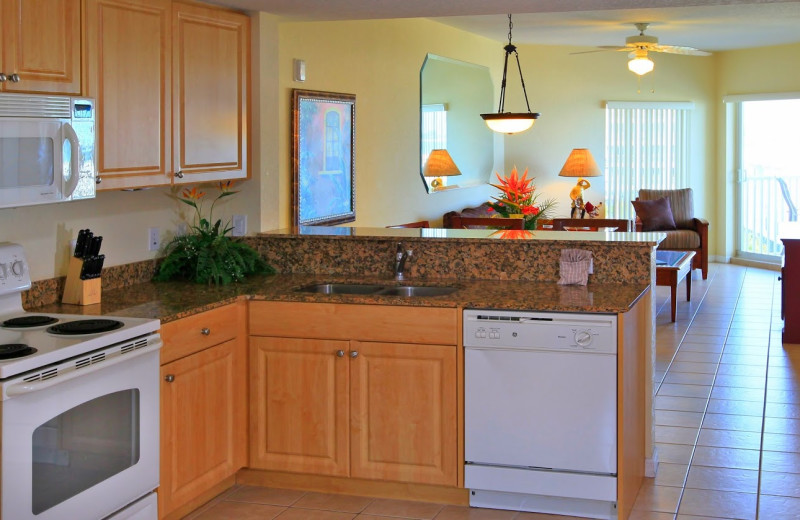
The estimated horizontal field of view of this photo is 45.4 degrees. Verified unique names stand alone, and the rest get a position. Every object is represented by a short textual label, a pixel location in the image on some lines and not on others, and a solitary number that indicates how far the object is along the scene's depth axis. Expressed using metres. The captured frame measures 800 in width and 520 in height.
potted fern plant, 4.21
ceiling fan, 8.21
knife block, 3.63
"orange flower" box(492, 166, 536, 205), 7.05
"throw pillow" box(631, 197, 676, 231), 10.09
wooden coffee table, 7.50
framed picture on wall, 5.31
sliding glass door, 10.74
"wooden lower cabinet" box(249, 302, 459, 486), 3.77
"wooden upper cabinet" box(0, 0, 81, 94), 2.99
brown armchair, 9.83
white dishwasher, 3.56
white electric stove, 2.66
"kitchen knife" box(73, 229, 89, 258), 3.69
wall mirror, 7.70
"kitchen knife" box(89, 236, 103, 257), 3.69
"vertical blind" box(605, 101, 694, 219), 11.03
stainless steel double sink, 4.18
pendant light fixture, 7.06
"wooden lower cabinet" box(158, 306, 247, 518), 3.46
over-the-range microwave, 2.96
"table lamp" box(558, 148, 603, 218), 9.91
